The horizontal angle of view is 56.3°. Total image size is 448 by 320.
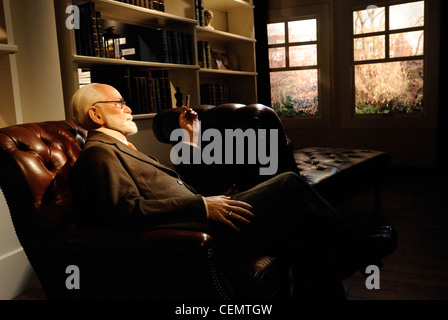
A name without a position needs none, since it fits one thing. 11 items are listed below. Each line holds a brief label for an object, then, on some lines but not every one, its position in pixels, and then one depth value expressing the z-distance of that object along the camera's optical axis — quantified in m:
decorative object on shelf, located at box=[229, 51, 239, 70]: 4.75
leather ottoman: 2.51
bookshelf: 2.51
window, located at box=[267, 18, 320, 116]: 5.16
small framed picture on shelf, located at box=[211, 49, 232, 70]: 4.36
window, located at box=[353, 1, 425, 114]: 4.63
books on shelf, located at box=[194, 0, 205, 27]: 3.75
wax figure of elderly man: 1.28
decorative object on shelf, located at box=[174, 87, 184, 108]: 3.55
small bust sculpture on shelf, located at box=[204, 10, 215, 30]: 3.94
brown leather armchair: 1.14
